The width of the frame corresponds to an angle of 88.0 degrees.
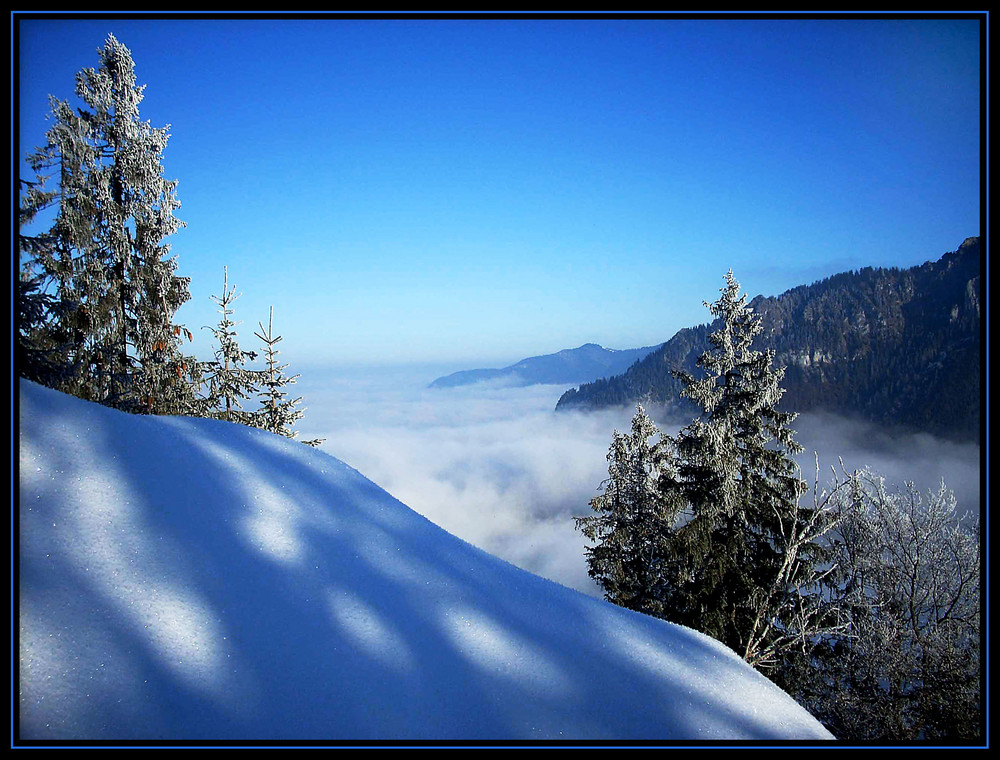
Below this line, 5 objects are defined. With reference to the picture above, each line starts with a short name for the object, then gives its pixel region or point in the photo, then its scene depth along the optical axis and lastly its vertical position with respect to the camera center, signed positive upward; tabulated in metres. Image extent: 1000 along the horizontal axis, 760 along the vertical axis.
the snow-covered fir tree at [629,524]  18.22 -5.42
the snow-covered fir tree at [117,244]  10.41 +2.93
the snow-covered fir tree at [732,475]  13.28 -2.62
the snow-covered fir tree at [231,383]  15.16 -0.19
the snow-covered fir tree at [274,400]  17.19 -0.78
